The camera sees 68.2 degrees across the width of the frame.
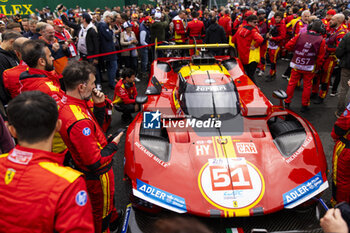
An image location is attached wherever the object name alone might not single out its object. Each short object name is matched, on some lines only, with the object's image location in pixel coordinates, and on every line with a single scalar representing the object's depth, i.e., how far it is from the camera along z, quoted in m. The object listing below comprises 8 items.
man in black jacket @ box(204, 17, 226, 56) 8.10
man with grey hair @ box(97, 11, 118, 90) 6.43
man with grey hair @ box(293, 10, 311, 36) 6.89
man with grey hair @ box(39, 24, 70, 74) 4.66
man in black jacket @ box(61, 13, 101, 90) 6.12
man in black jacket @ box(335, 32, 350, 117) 4.75
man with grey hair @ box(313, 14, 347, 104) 5.35
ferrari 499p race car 2.33
